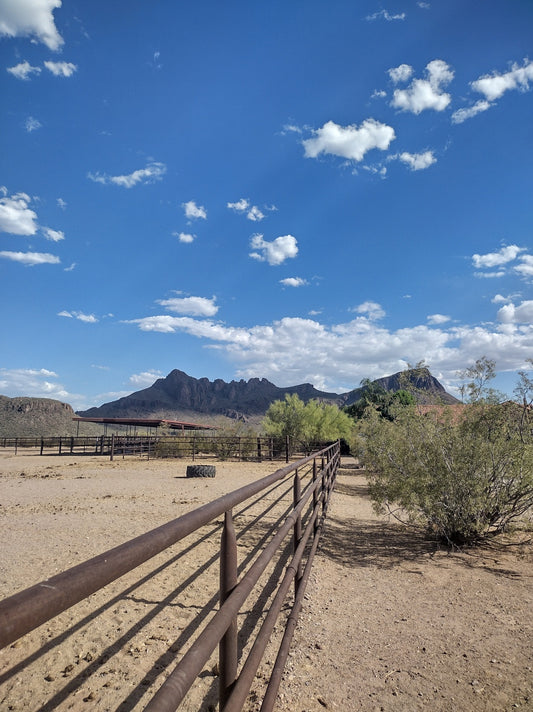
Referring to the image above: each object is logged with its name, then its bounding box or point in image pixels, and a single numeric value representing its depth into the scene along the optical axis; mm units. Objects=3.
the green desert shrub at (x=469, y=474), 5730
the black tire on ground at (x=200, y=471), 15394
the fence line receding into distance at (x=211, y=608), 700
